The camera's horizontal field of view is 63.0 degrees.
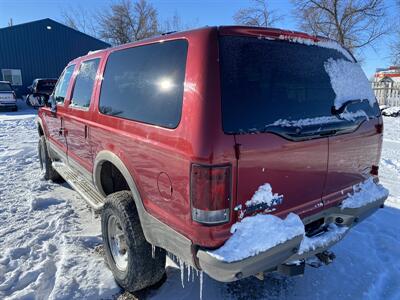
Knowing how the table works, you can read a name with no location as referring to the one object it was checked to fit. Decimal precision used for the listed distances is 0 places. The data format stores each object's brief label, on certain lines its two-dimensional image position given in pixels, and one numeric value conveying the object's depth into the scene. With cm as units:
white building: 1853
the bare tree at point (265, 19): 2645
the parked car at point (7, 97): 1855
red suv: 197
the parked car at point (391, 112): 1576
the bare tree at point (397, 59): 2434
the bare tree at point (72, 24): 4100
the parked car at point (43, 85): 1980
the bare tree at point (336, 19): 2333
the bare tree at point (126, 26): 3694
